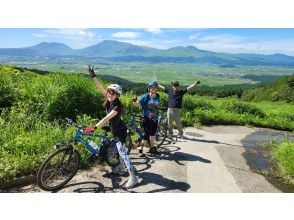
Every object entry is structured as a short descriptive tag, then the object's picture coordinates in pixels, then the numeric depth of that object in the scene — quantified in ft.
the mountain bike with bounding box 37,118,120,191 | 14.41
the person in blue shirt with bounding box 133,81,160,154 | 21.77
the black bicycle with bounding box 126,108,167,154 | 21.61
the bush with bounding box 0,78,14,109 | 23.52
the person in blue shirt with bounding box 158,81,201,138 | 27.12
